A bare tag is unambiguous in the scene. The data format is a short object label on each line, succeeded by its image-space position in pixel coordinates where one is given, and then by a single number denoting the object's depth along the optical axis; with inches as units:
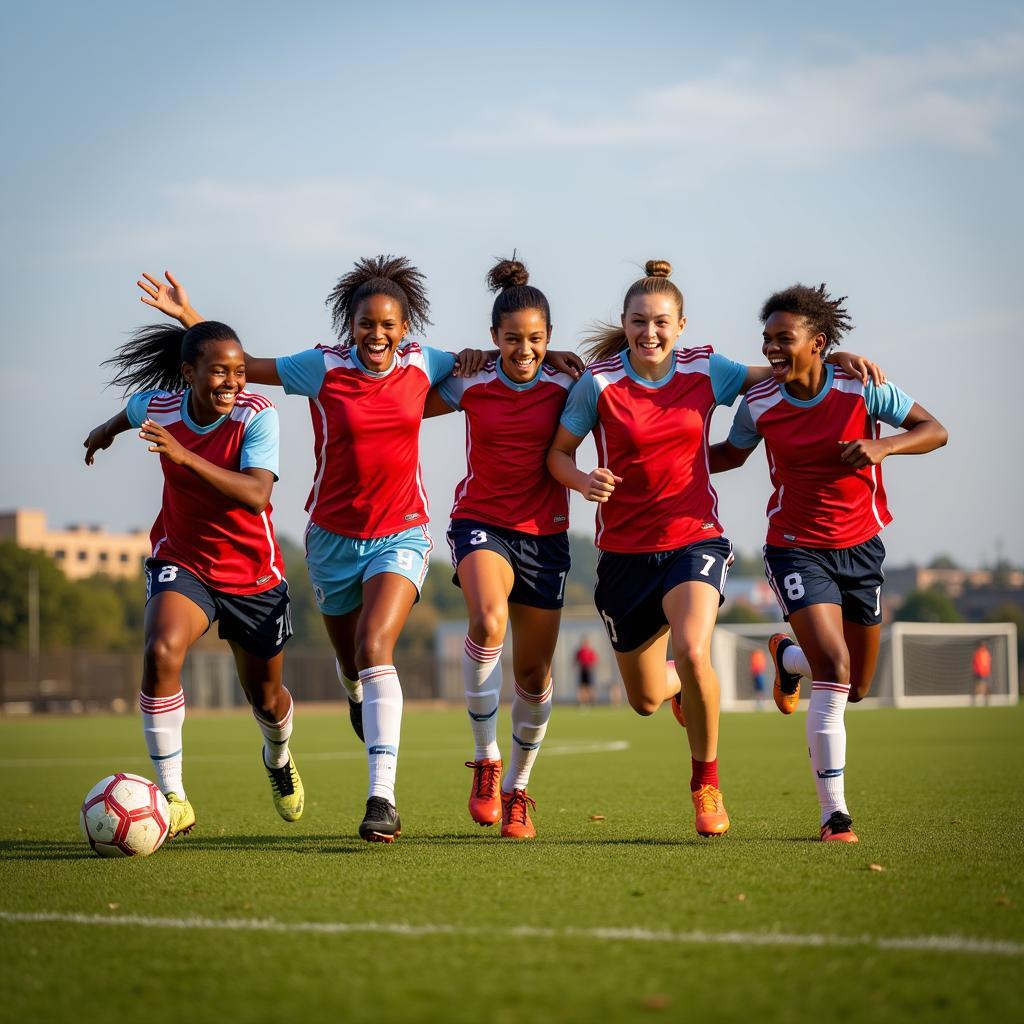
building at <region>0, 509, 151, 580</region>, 5329.7
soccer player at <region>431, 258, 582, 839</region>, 281.0
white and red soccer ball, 251.6
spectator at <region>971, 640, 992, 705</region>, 1493.6
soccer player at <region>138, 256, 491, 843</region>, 277.7
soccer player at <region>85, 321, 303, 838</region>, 273.7
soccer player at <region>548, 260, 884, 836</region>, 272.8
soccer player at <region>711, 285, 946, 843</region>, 266.5
